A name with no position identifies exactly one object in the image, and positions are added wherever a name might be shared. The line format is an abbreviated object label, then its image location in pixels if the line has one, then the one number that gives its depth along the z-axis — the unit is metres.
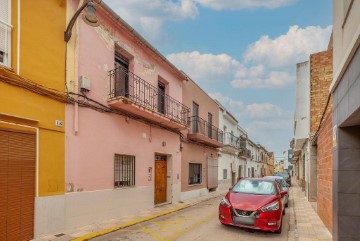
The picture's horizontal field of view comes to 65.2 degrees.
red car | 7.43
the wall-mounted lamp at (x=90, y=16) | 6.36
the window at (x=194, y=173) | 16.67
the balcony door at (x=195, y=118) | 17.23
